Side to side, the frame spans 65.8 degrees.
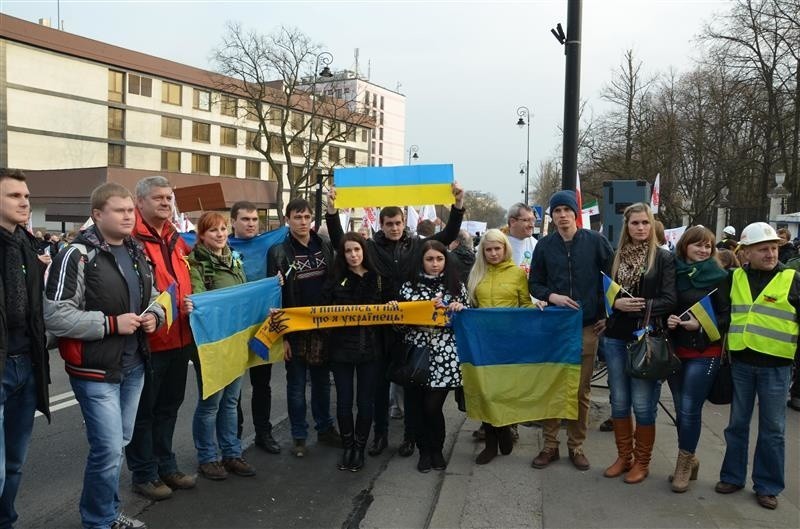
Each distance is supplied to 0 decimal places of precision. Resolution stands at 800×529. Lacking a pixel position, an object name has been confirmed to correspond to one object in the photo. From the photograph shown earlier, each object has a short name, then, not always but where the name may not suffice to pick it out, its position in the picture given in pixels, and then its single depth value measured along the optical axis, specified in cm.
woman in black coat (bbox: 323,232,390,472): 495
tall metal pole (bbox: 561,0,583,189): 666
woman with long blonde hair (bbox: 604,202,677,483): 450
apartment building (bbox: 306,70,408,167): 11562
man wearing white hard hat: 415
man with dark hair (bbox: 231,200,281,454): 532
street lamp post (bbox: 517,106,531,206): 3927
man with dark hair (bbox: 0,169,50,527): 323
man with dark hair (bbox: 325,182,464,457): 519
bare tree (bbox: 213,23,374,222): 3990
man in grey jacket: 347
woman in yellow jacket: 506
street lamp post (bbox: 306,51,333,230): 1313
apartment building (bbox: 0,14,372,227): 4369
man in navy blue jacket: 503
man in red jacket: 421
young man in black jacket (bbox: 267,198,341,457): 516
